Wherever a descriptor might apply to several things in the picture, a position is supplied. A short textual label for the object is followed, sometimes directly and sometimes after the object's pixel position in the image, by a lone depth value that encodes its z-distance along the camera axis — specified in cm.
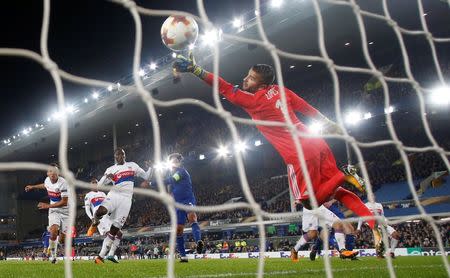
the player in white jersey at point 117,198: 786
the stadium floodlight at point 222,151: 3086
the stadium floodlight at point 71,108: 3084
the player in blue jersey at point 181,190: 841
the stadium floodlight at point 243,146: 2845
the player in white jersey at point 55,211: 958
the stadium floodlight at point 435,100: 2022
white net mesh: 181
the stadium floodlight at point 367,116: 2383
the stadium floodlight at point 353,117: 2331
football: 439
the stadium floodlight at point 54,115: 3240
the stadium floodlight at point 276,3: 1992
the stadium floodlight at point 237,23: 2159
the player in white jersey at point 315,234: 830
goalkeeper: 420
